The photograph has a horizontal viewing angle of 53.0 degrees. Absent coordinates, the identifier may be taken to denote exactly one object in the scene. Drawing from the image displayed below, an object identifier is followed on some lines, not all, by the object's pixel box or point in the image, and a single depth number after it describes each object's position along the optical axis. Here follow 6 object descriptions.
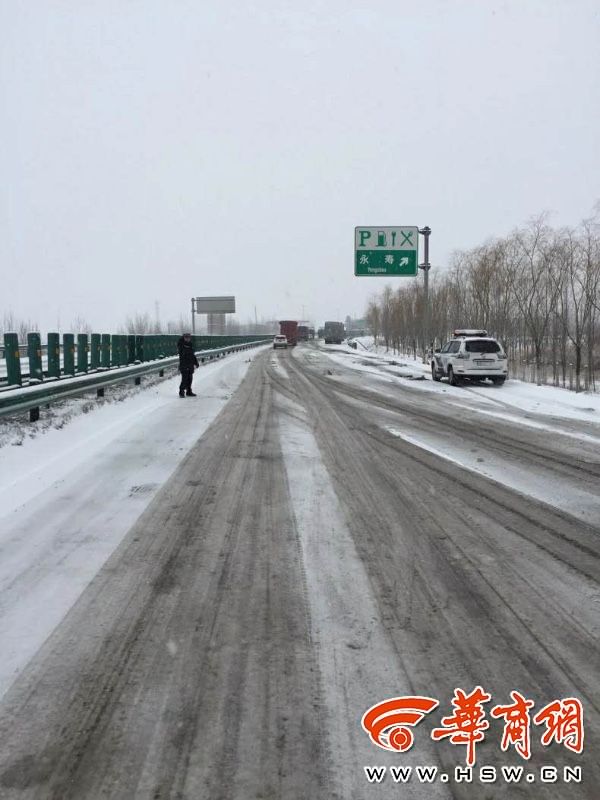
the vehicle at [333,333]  106.17
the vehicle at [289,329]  79.06
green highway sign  30.80
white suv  21.78
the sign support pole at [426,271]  31.94
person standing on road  16.89
